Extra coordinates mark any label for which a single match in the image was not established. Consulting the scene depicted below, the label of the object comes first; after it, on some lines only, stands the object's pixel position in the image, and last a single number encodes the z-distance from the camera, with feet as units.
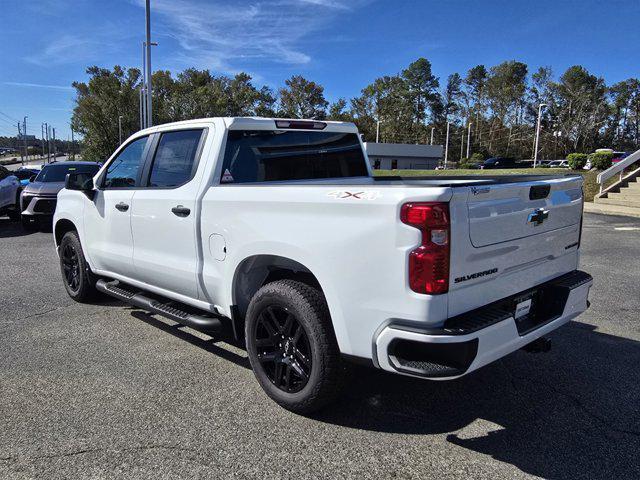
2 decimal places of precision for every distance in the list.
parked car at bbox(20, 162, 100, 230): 39.50
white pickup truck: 8.79
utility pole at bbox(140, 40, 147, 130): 127.36
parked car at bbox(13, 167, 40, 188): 69.26
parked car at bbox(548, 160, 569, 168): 199.17
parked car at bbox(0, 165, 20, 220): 44.49
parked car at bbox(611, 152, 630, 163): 150.61
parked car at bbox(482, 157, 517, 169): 180.23
